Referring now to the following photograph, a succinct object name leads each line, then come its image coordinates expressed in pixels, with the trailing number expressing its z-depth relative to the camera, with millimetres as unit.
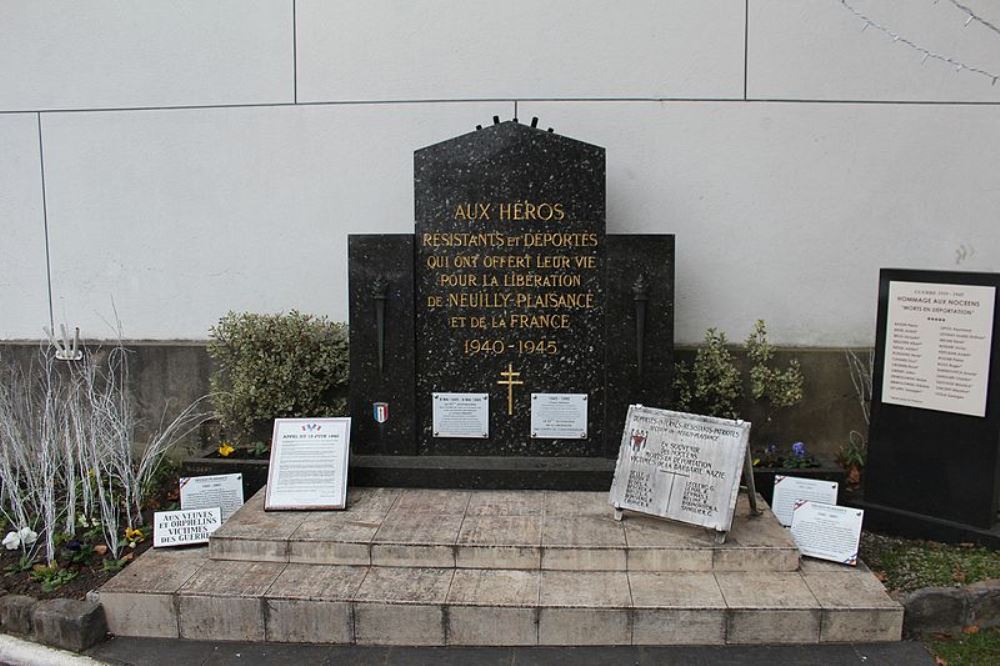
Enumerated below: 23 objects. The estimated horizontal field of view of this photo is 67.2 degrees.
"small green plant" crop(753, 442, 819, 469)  5203
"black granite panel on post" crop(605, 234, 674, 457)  5145
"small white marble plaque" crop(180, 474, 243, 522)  4859
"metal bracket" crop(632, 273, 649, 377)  5102
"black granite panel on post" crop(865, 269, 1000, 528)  4426
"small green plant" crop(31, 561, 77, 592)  4246
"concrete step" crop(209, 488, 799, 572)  4207
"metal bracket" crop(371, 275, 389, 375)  5230
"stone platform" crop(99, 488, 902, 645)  3793
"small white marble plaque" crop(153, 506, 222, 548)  4566
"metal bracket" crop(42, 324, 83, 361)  6125
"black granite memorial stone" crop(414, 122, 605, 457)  5215
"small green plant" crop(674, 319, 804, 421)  5492
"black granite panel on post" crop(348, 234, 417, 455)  5285
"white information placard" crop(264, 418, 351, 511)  4801
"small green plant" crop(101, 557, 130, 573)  4363
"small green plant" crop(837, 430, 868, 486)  5570
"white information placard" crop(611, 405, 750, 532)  4266
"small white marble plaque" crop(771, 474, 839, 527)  4719
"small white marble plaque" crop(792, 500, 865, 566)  4289
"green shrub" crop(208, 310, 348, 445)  5484
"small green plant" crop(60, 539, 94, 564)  4477
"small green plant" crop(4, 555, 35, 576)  4418
